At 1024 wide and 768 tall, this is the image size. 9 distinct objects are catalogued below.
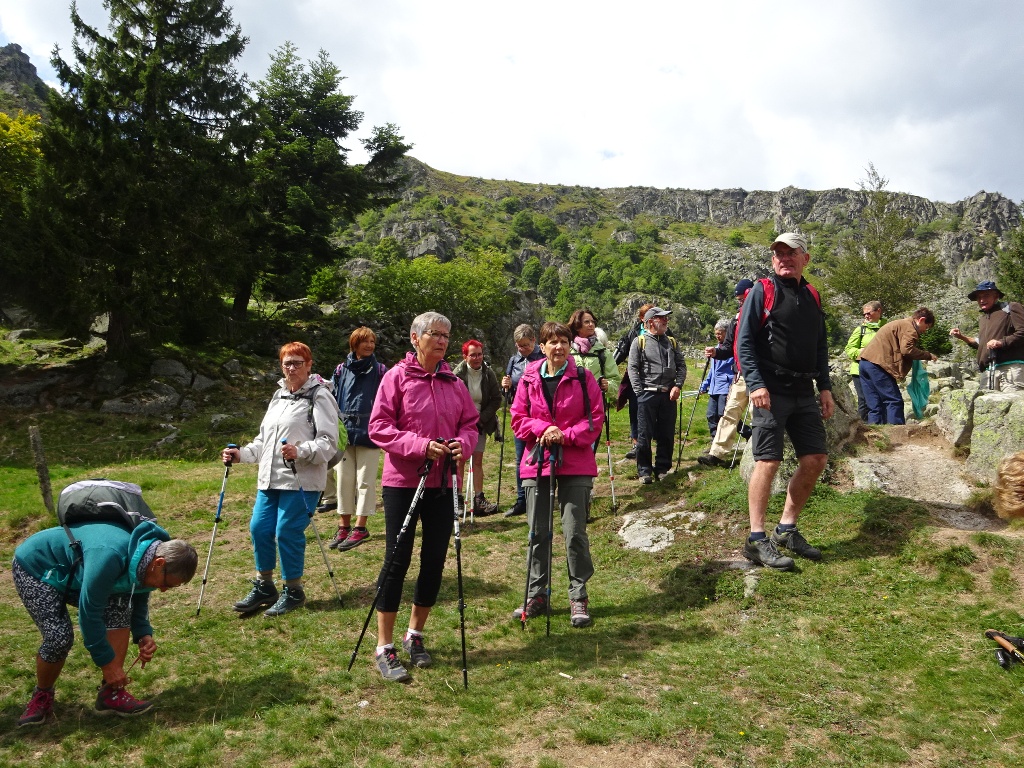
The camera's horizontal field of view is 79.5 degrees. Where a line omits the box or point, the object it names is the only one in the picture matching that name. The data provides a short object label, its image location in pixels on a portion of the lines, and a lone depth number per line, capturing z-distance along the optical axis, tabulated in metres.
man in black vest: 5.84
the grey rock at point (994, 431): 6.70
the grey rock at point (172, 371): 21.55
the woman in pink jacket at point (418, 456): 4.68
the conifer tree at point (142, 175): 19.45
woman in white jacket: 5.93
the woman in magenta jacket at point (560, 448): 5.60
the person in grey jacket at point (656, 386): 9.41
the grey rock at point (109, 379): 20.03
